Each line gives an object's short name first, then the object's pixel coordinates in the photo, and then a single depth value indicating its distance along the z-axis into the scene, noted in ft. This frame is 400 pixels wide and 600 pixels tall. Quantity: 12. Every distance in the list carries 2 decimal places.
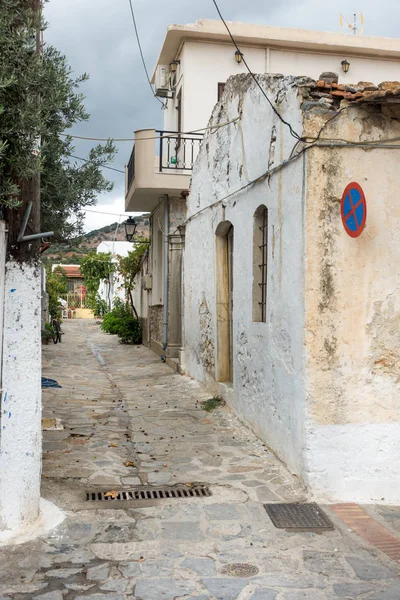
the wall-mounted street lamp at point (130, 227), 55.88
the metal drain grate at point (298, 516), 16.32
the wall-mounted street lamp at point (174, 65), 52.17
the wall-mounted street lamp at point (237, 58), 50.03
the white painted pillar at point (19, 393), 15.15
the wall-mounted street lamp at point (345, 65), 52.03
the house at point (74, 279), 164.14
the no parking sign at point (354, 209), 18.44
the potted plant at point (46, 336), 62.69
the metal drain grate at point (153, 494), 18.28
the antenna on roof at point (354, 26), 57.72
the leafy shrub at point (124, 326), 66.95
